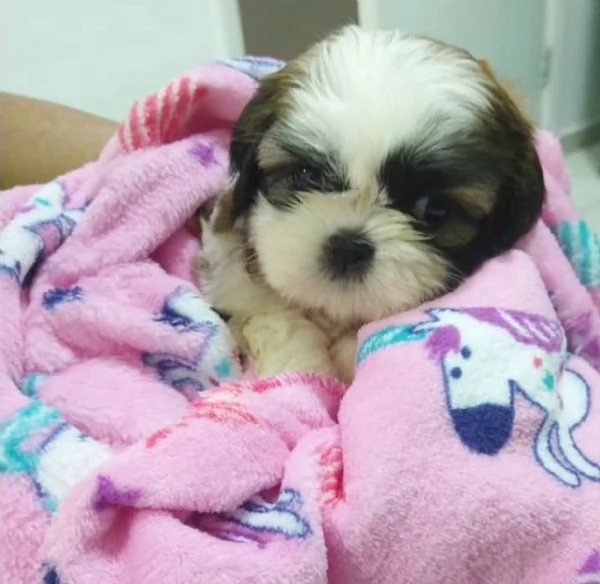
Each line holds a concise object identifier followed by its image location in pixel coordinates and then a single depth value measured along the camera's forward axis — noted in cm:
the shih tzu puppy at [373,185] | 28
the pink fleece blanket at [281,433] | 22
